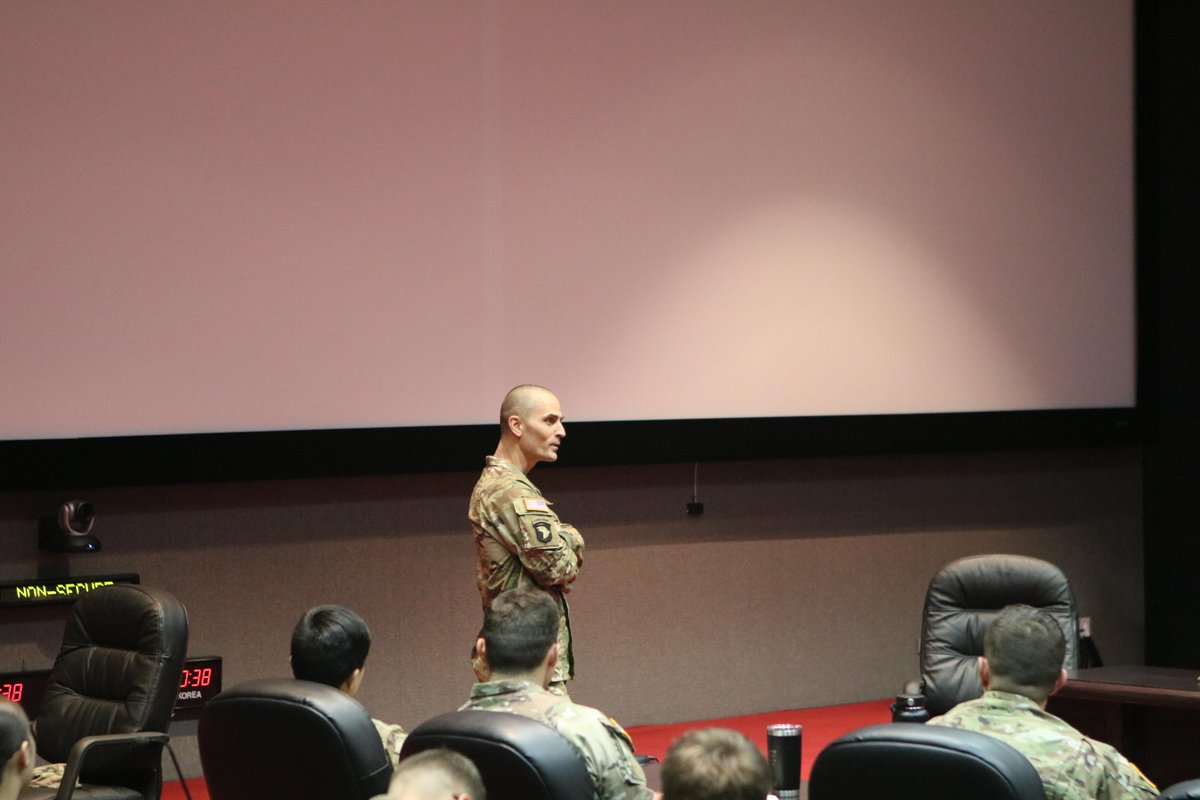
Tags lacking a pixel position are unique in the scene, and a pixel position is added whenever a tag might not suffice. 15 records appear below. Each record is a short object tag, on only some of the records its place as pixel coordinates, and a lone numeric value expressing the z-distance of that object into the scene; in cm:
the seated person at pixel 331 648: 627
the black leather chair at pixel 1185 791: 466
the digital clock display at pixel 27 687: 999
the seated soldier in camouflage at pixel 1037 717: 520
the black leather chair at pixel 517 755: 464
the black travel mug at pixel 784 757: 635
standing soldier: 855
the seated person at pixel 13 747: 541
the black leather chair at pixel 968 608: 915
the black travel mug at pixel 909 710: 776
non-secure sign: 1001
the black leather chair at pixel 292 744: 520
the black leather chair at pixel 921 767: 437
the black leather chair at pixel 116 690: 800
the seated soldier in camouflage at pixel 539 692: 531
